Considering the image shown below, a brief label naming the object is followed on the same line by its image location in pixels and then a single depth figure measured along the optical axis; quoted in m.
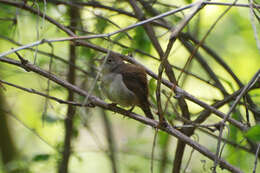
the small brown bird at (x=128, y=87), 6.47
